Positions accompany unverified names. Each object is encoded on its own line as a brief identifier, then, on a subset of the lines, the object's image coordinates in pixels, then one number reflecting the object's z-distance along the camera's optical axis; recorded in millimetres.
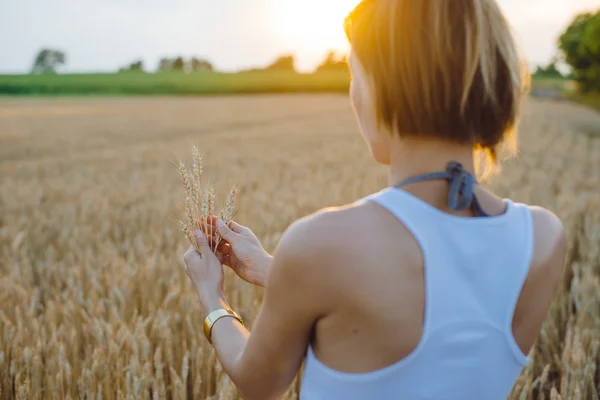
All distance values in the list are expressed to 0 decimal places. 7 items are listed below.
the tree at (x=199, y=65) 65812
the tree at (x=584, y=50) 32719
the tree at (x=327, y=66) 74825
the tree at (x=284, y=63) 79500
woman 867
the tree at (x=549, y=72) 93562
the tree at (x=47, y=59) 74562
